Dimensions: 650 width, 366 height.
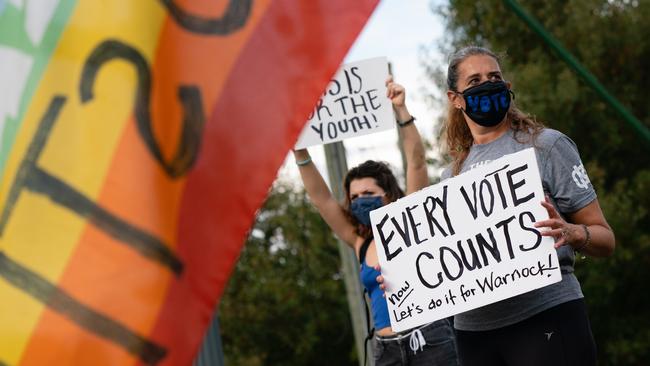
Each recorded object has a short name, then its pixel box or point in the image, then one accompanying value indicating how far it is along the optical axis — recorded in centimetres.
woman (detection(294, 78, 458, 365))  558
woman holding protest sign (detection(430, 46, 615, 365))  425
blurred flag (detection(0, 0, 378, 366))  268
